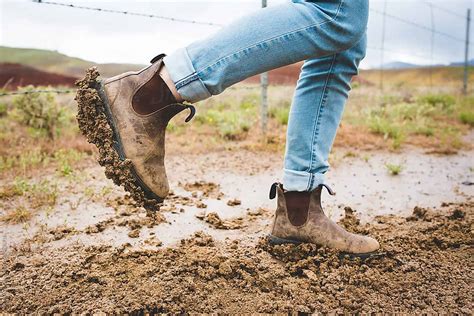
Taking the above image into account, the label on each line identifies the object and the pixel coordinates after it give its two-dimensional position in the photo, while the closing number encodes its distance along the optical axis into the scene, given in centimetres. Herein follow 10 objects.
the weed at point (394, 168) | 333
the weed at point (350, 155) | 392
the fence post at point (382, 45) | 768
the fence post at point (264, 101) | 456
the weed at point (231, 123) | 451
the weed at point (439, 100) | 795
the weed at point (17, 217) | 219
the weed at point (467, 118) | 603
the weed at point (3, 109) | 600
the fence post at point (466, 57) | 1147
